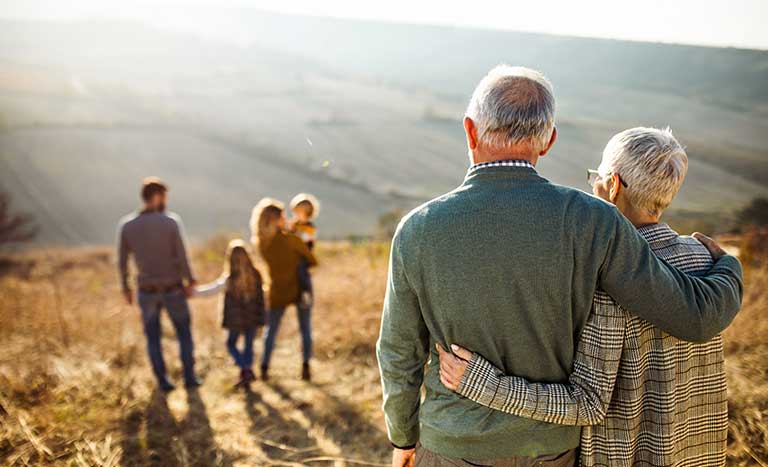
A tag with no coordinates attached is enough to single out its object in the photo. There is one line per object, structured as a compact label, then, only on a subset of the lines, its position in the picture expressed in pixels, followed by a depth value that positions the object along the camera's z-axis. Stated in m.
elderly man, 1.29
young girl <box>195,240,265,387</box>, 4.55
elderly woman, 1.39
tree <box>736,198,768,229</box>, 8.78
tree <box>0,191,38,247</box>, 19.66
